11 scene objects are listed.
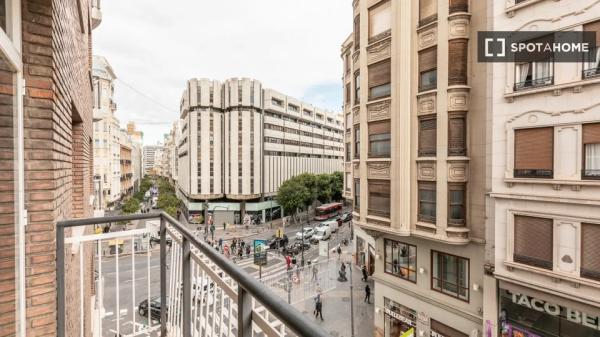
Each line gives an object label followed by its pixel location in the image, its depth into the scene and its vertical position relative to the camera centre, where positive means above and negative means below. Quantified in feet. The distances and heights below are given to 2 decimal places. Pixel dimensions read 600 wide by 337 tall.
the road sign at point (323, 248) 65.04 -17.39
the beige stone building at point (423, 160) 34.40 +0.71
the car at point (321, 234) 106.68 -24.41
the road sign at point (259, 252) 73.05 -20.72
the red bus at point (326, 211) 151.14 -22.95
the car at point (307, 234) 108.19 -24.39
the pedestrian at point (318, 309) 52.70 -24.62
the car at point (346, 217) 142.47 -24.39
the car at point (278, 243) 99.77 -25.14
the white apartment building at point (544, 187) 25.81 -1.95
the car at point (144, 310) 47.29 -23.35
